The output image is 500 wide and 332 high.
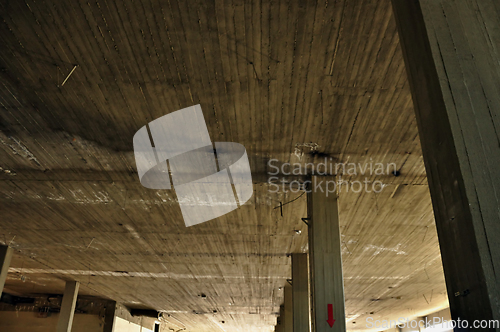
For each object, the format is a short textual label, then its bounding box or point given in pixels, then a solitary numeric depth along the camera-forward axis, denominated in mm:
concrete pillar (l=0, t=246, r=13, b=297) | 13398
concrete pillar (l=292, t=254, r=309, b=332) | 12617
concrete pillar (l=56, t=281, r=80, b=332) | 16984
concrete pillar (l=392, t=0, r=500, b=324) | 1835
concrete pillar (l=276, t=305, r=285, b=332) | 22736
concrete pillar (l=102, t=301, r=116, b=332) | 22469
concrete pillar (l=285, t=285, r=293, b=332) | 17891
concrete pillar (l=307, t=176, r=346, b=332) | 7332
